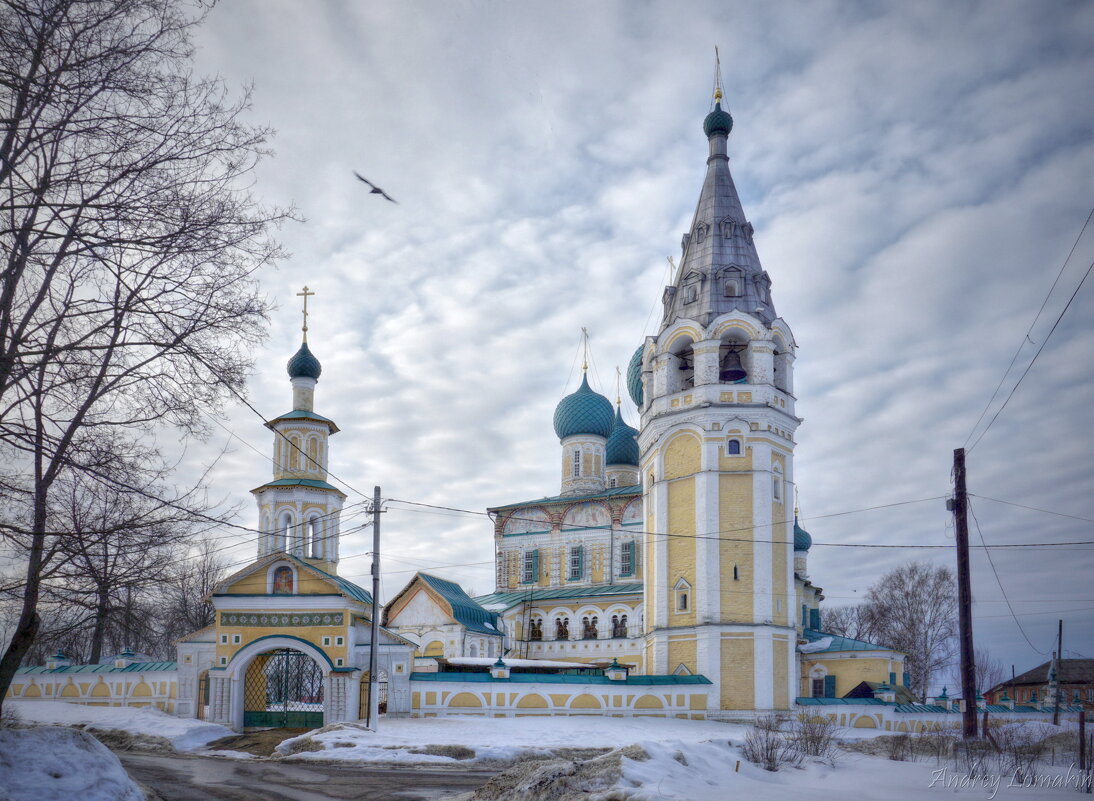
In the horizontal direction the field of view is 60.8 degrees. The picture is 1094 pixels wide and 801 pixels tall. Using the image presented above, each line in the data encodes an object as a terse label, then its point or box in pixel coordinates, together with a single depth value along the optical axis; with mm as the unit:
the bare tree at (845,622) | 54125
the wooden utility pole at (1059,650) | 30928
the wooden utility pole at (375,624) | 18875
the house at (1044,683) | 48166
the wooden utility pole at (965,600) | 17609
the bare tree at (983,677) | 61288
